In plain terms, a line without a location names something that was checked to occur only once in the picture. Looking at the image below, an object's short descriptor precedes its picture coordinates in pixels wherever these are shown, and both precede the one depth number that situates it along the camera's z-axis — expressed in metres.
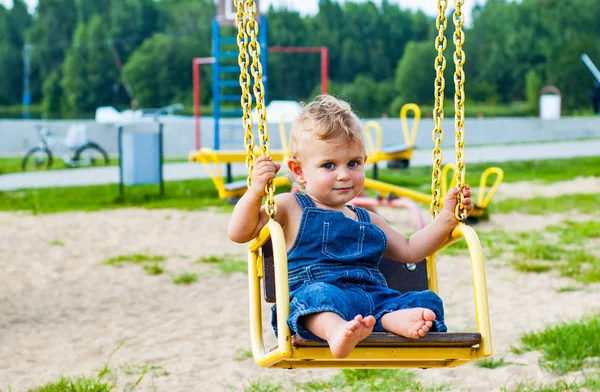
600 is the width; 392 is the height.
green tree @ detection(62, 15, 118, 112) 70.00
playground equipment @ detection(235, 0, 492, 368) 2.35
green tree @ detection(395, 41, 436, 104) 60.09
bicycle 16.94
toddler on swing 2.55
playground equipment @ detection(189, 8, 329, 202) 8.74
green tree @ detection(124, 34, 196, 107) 67.06
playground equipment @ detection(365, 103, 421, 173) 9.14
